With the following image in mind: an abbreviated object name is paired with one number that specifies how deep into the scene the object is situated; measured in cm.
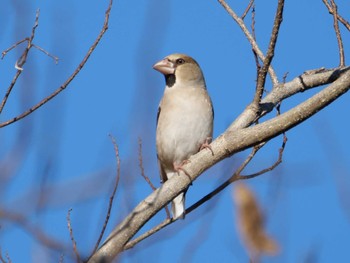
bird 1152
